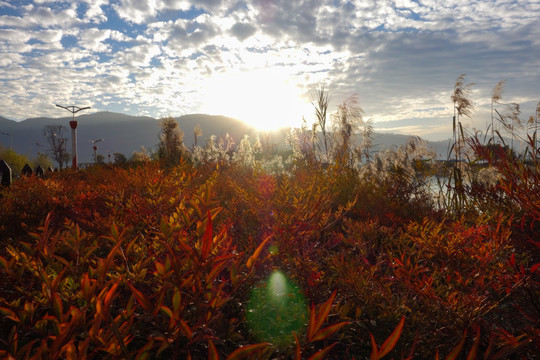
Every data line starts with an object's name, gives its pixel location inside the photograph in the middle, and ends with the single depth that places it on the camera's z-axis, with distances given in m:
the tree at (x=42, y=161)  55.09
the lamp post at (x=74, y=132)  15.57
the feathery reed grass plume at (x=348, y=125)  7.42
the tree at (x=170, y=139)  12.97
